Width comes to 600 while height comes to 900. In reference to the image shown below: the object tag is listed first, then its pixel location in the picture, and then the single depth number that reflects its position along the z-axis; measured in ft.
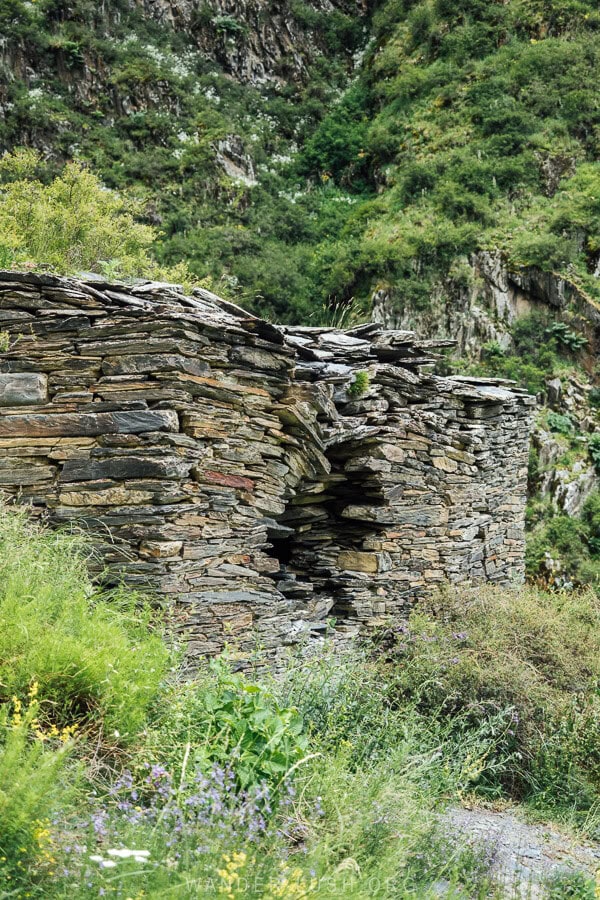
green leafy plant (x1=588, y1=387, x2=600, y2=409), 67.00
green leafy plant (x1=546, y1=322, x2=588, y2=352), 68.80
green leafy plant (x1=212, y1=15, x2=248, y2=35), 99.09
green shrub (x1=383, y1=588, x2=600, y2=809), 17.57
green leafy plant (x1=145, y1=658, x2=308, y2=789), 10.69
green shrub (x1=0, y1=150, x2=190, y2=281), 29.63
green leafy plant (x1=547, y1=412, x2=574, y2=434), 64.49
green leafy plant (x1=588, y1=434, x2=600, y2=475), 62.54
